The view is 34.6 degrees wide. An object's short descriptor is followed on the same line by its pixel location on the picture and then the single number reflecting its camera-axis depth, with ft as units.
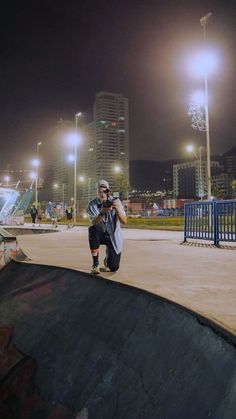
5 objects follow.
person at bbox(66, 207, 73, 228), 86.69
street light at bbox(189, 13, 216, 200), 76.02
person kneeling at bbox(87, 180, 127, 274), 20.40
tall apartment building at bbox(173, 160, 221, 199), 587.27
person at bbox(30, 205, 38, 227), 100.94
